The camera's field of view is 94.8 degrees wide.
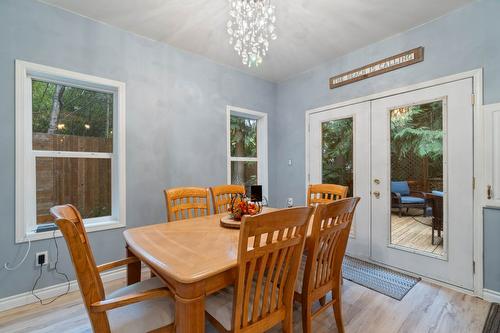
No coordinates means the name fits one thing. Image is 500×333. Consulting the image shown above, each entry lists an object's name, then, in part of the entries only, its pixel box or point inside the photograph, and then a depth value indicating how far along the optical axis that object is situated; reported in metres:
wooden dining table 0.98
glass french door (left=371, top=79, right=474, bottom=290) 2.21
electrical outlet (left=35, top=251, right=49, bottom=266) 2.10
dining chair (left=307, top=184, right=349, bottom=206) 2.33
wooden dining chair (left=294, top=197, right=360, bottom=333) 1.33
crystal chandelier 1.89
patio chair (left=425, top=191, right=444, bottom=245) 2.40
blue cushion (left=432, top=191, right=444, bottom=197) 2.38
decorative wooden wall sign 2.51
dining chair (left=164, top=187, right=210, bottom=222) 2.10
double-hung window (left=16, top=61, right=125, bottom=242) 2.09
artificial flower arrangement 1.80
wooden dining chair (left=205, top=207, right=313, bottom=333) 1.01
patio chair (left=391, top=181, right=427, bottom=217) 2.54
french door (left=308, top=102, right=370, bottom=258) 2.94
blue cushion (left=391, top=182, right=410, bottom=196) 2.63
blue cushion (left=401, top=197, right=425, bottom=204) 2.54
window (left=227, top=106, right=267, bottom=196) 3.71
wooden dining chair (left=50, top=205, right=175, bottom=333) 0.95
